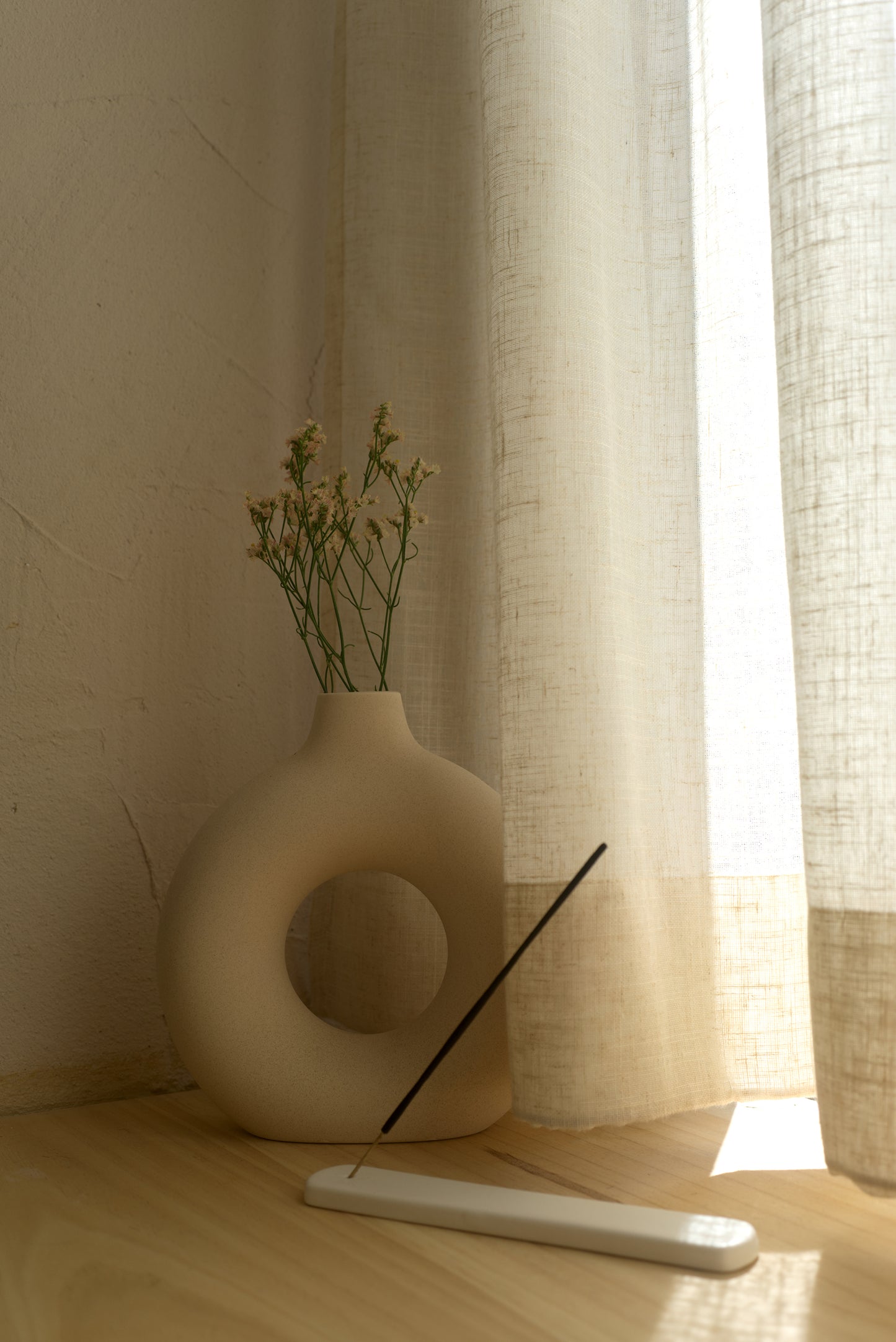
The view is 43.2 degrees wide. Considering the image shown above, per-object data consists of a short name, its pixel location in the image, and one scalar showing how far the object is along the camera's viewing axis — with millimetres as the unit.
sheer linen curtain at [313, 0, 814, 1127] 723
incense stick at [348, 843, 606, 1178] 666
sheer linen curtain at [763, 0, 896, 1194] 583
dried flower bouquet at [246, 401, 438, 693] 860
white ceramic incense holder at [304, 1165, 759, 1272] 563
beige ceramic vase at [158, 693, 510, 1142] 769
